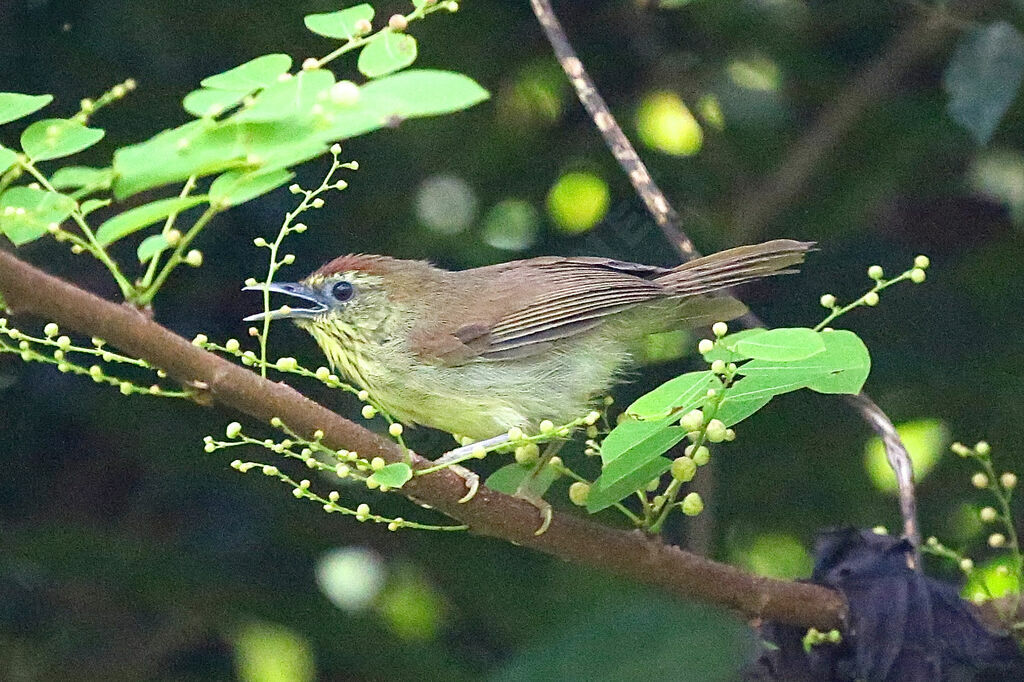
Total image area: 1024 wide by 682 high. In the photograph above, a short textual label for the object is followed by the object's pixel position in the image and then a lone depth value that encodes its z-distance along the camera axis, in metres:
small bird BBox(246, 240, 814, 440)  7.06
